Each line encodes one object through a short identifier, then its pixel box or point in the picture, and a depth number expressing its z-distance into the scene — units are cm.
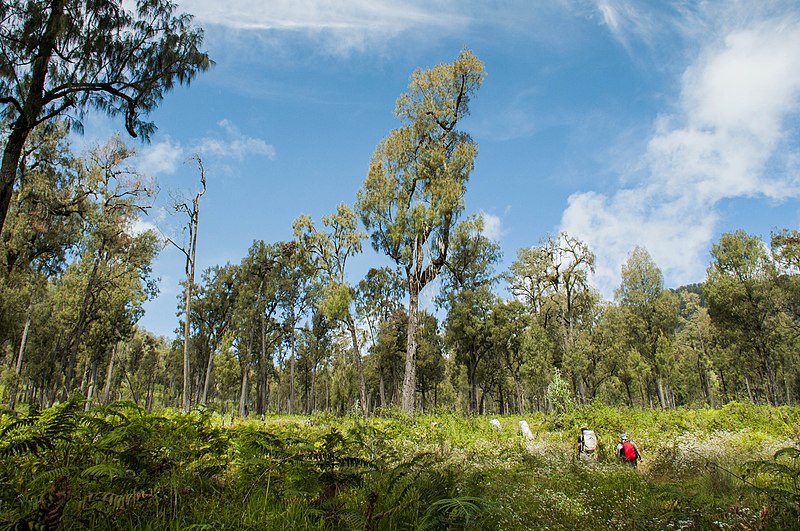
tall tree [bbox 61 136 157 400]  2420
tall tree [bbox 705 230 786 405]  3086
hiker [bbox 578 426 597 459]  1120
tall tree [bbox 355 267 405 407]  4016
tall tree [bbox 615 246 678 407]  3666
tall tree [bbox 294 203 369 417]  2508
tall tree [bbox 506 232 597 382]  3366
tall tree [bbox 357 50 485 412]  2109
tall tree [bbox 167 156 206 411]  2195
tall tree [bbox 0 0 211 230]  832
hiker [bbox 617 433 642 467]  969
